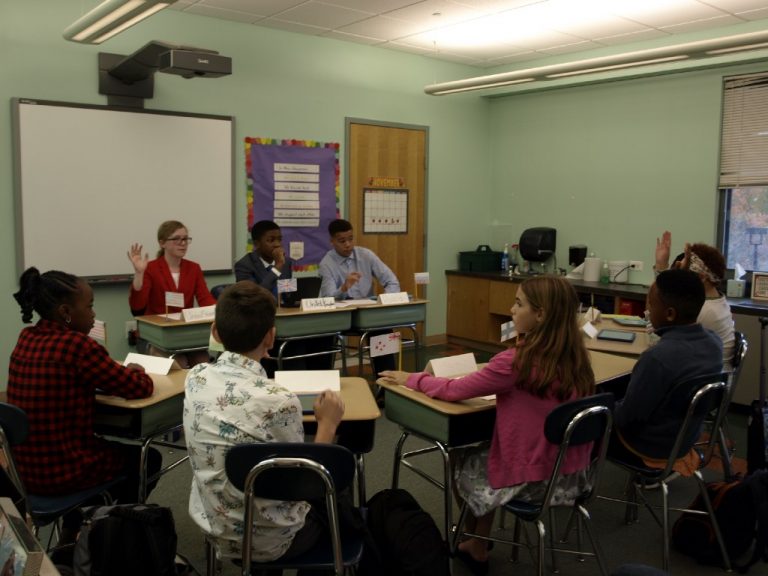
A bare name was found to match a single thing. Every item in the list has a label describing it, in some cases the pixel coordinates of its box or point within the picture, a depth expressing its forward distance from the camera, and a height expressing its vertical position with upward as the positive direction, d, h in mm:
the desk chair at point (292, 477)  1731 -629
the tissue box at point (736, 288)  5207 -367
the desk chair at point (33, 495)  2105 -877
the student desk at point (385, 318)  4688 -576
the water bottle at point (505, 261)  6981 -250
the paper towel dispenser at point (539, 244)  6559 -67
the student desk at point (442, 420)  2430 -677
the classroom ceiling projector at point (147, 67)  4262 +1073
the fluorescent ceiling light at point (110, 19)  3482 +1152
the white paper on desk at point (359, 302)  4693 -467
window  5211 +518
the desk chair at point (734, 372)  3232 -626
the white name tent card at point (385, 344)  4414 -708
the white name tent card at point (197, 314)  3844 -456
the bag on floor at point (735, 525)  2750 -1173
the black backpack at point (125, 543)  1856 -853
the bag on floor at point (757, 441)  3219 -947
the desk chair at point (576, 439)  2152 -654
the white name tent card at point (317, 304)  4457 -454
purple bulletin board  5656 +384
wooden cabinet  6539 -675
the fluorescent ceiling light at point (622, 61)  4184 +1218
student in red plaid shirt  2264 -524
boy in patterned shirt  1792 -499
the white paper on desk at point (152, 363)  2846 -544
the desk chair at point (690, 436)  2531 -754
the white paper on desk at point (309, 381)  2372 -525
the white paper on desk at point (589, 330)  3794 -512
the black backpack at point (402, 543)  2107 -961
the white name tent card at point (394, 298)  4824 -444
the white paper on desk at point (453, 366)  2729 -525
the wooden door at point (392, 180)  6281 +519
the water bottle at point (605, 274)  6102 -325
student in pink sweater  2314 -514
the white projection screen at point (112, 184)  4578 +341
